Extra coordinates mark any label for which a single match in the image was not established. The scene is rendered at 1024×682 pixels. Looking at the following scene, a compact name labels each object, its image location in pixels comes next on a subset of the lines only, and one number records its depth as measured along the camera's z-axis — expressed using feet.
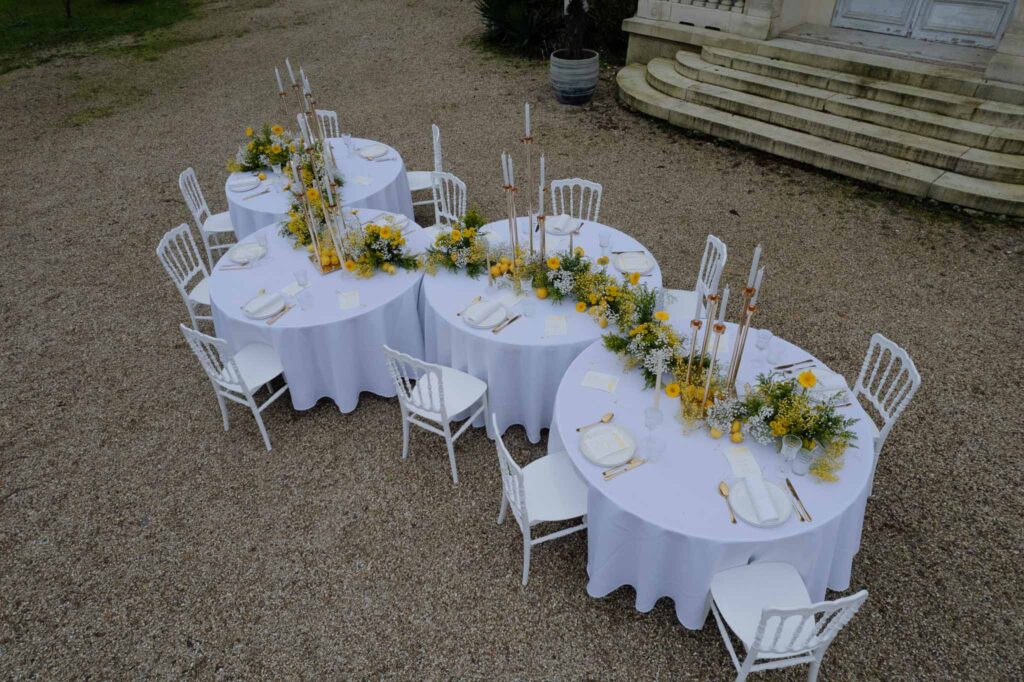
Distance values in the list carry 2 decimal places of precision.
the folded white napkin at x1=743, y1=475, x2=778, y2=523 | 9.64
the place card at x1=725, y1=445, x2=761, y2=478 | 10.48
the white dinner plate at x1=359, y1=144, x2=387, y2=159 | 22.29
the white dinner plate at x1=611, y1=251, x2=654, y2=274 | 15.76
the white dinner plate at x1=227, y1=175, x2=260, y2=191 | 20.34
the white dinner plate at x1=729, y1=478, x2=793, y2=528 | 9.72
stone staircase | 22.98
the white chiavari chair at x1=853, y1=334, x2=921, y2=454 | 11.37
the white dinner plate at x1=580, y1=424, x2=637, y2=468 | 10.83
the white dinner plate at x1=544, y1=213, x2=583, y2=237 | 17.38
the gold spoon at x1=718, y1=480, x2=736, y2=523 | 10.13
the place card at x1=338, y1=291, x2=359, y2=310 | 15.23
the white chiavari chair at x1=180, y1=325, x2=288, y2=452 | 13.84
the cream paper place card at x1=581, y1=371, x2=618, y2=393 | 12.43
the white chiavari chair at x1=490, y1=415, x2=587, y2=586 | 11.21
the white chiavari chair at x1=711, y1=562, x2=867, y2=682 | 8.89
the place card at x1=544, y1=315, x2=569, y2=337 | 14.06
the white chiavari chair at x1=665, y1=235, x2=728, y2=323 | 14.40
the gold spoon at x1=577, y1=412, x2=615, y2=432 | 11.59
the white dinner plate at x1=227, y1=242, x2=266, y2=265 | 16.69
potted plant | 30.42
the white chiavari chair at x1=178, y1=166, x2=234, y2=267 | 20.47
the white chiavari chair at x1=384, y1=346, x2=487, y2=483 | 13.38
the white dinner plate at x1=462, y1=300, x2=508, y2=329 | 14.24
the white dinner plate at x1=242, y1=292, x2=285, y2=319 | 14.87
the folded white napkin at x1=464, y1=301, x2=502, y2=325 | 14.29
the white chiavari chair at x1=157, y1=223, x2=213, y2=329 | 16.77
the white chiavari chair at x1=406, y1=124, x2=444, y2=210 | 23.32
